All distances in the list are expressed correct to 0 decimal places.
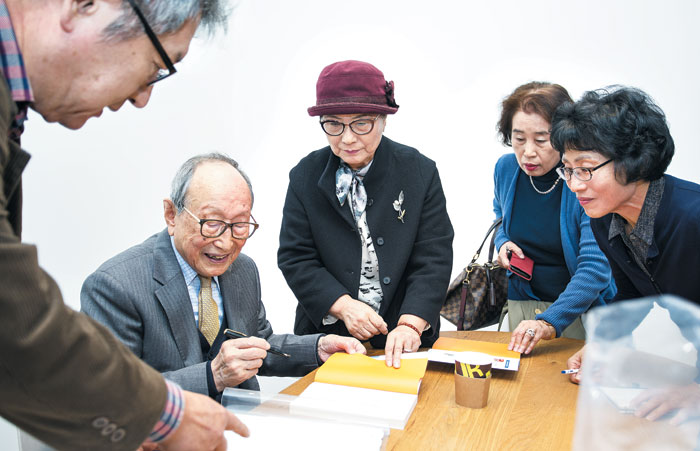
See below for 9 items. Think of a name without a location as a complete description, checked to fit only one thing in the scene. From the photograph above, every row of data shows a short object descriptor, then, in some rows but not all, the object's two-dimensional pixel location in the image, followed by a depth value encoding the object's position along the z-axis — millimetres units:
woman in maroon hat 2115
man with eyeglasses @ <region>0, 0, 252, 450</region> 736
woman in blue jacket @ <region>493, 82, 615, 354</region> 2309
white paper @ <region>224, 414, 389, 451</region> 1217
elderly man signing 1618
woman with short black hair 1778
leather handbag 2689
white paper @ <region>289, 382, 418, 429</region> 1396
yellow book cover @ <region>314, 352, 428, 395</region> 1682
